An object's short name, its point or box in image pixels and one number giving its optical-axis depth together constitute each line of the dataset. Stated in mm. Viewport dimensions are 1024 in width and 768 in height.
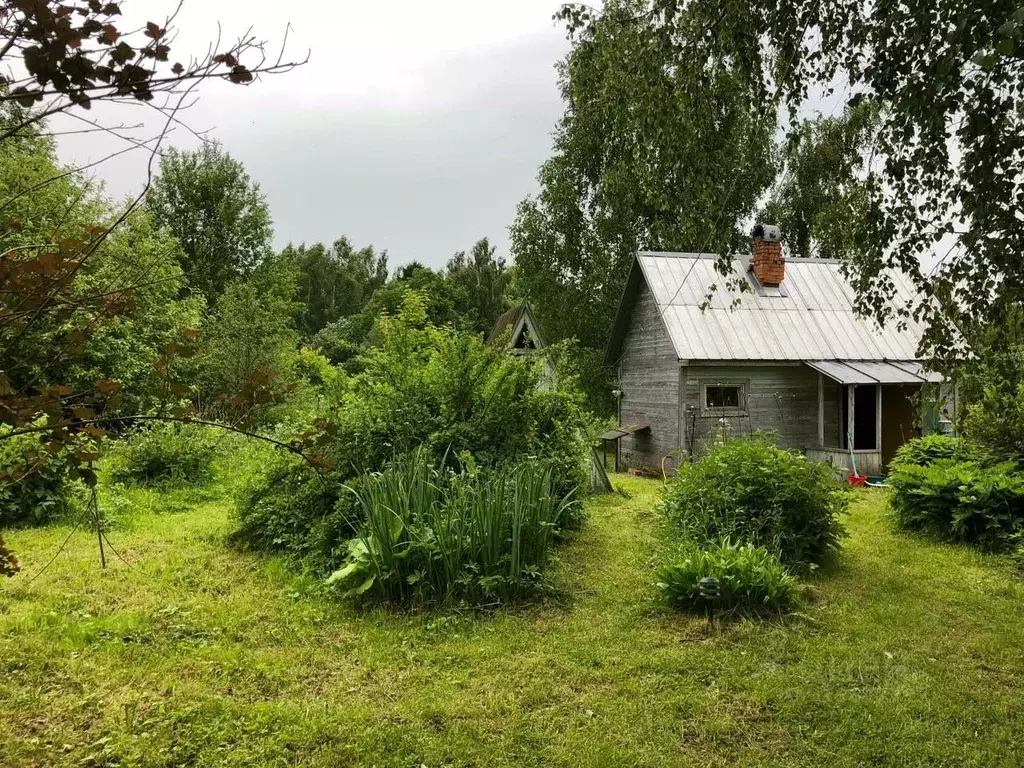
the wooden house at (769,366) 14523
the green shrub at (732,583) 5102
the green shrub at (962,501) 7316
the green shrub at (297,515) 6293
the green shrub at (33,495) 7535
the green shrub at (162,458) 10070
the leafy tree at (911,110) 3572
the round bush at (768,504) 6473
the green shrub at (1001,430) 7801
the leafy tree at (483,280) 41375
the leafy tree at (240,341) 18375
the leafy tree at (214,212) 29125
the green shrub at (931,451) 8727
